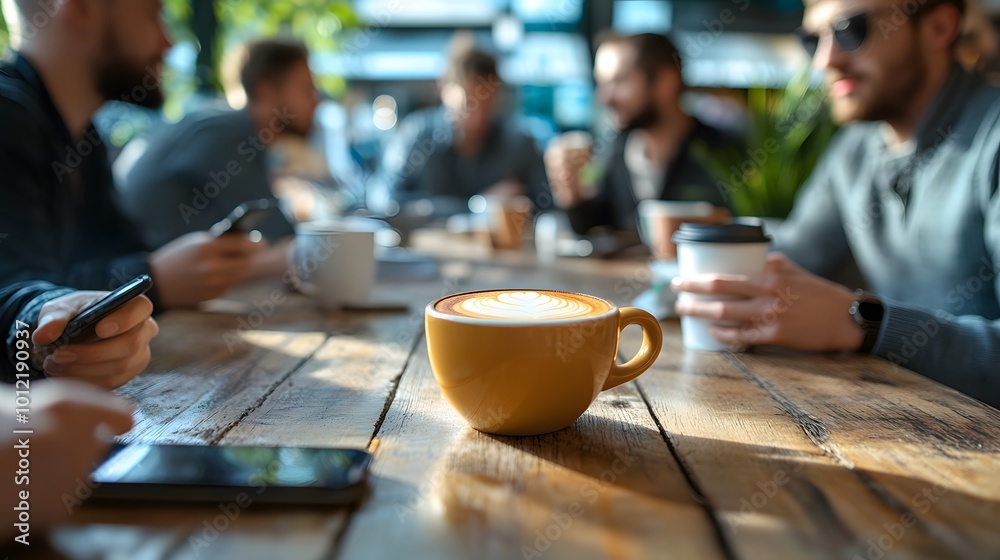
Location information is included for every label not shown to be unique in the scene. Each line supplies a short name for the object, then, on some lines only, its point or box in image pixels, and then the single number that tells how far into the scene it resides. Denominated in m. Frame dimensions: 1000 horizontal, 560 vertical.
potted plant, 2.30
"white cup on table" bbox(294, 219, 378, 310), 1.23
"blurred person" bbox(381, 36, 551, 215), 4.00
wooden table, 0.44
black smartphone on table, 0.48
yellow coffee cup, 0.57
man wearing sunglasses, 0.95
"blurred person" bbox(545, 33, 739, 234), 3.15
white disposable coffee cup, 0.96
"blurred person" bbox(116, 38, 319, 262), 2.36
